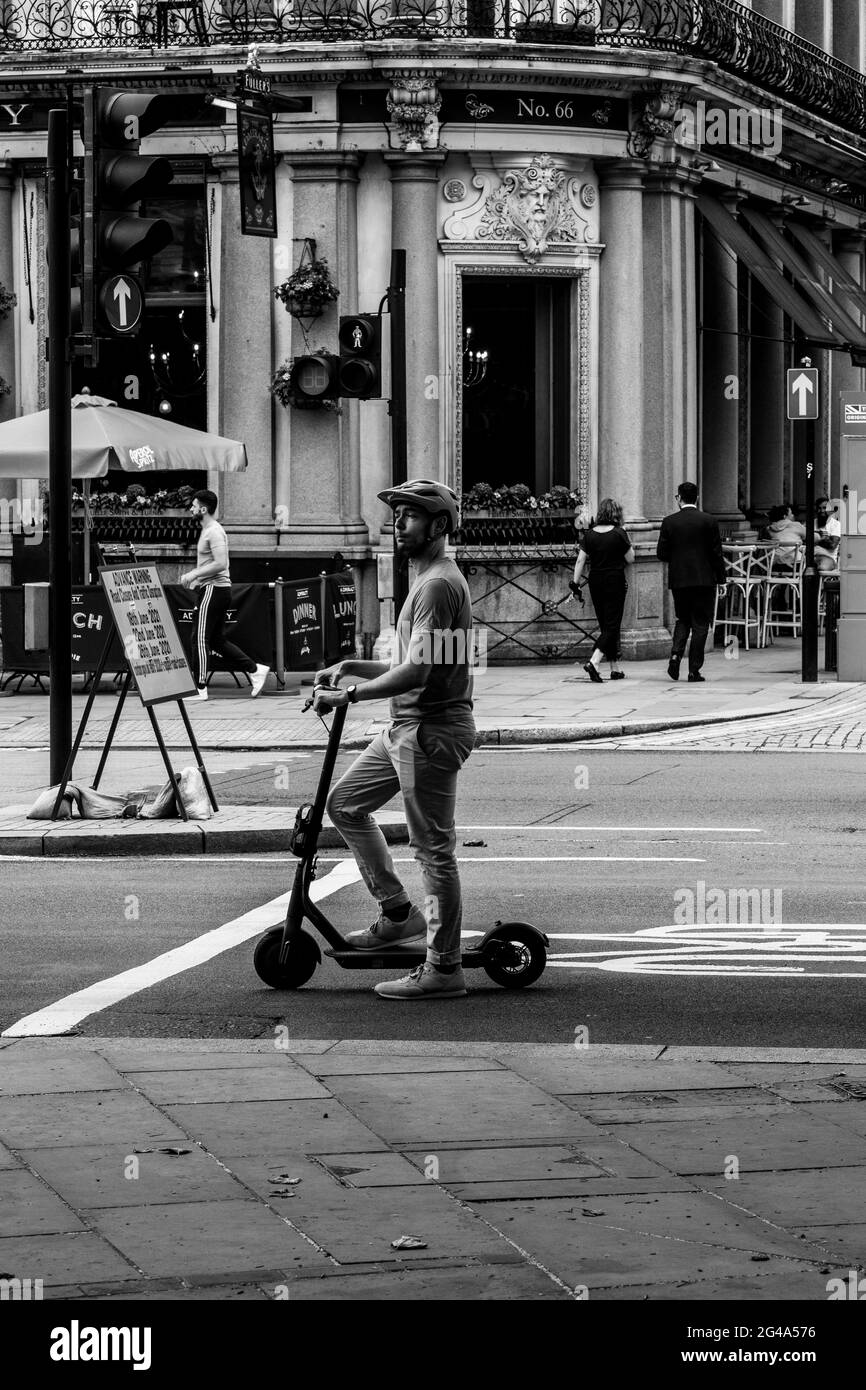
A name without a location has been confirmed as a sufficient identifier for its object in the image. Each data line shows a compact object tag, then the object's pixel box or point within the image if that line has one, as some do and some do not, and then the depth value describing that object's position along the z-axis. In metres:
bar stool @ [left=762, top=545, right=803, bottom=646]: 27.19
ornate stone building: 24.14
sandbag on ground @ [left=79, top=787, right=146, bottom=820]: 13.02
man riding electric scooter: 8.24
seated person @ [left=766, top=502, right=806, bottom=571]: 27.78
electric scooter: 8.45
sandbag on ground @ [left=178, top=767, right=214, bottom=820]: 12.84
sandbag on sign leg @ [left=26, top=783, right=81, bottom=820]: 13.02
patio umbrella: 20.31
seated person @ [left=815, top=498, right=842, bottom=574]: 26.61
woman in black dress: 22.22
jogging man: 20.88
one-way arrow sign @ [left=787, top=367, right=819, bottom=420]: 22.31
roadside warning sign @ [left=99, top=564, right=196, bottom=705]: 12.91
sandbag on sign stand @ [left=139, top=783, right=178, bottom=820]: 12.91
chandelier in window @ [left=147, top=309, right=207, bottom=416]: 25.17
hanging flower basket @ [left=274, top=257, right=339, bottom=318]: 23.92
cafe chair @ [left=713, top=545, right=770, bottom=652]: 26.86
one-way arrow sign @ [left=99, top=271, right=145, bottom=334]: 12.02
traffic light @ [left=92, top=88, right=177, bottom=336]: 11.69
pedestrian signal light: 19.31
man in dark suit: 22.25
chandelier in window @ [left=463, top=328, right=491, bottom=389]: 25.06
